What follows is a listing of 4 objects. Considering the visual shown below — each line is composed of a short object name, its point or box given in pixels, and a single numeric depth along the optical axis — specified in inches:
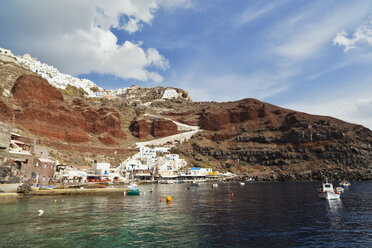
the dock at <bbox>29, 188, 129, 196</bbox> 1893.5
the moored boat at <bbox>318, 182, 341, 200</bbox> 1631.4
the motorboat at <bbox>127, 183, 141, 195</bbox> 2092.8
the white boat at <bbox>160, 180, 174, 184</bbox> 4119.1
